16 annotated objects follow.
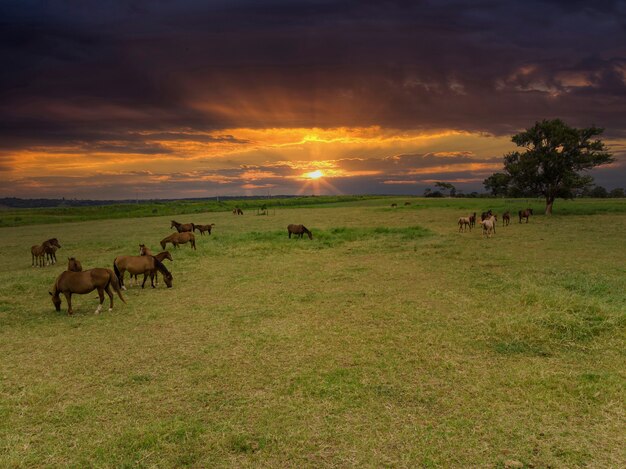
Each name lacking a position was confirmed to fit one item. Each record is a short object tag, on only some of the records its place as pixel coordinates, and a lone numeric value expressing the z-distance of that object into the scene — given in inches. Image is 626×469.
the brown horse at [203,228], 1463.7
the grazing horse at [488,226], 1200.8
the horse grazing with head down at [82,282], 489.1
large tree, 1914.4
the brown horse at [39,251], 873.5
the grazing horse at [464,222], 1380.4
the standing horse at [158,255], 665.1
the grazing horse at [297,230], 1224.8
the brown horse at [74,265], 636.7
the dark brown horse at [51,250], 875.4
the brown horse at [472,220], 1414.9
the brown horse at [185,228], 1396.4
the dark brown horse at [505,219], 1512.1
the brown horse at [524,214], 1630.5
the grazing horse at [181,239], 1047.6
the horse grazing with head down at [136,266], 610.5
